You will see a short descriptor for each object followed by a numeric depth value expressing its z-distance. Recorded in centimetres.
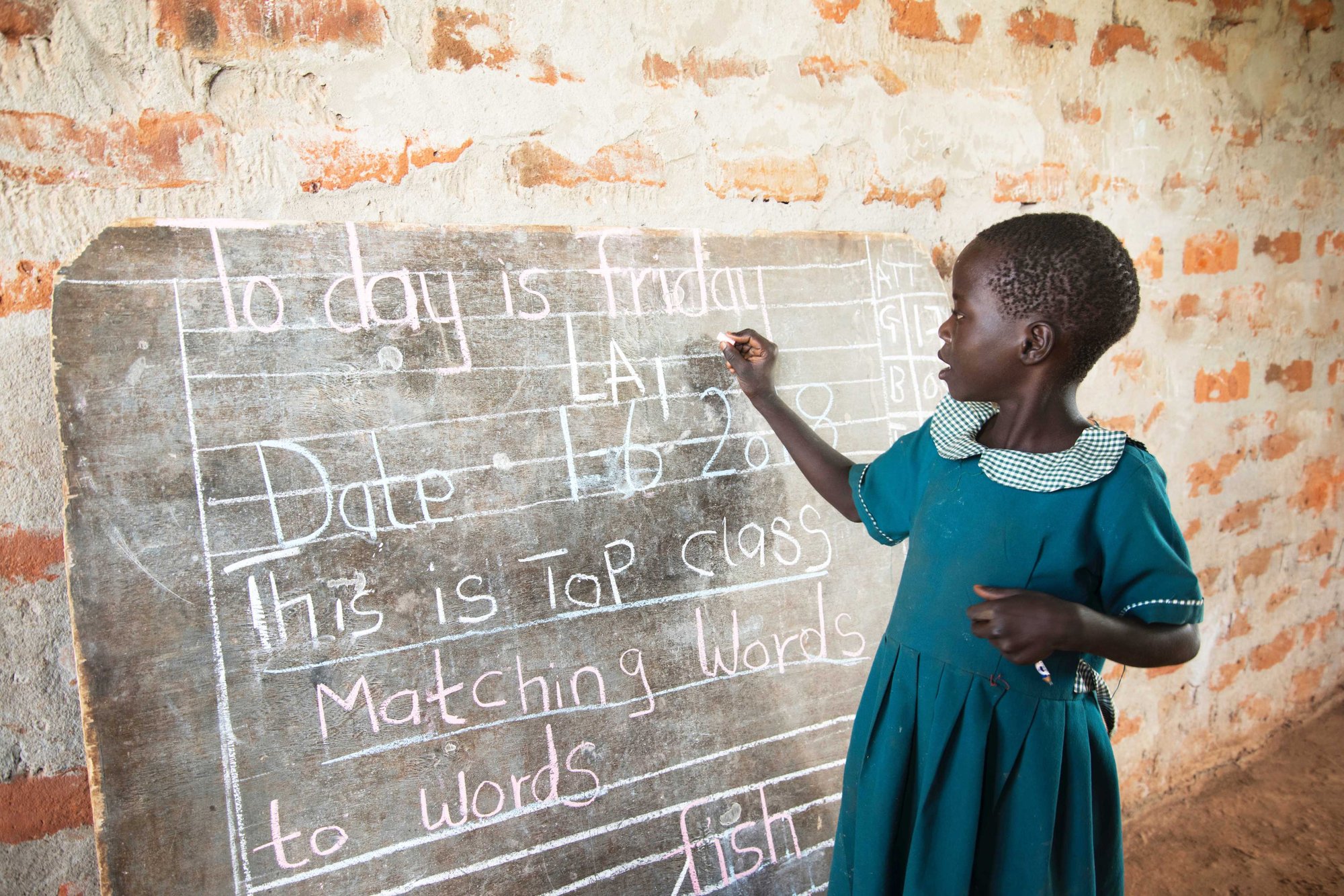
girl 100
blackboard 107
